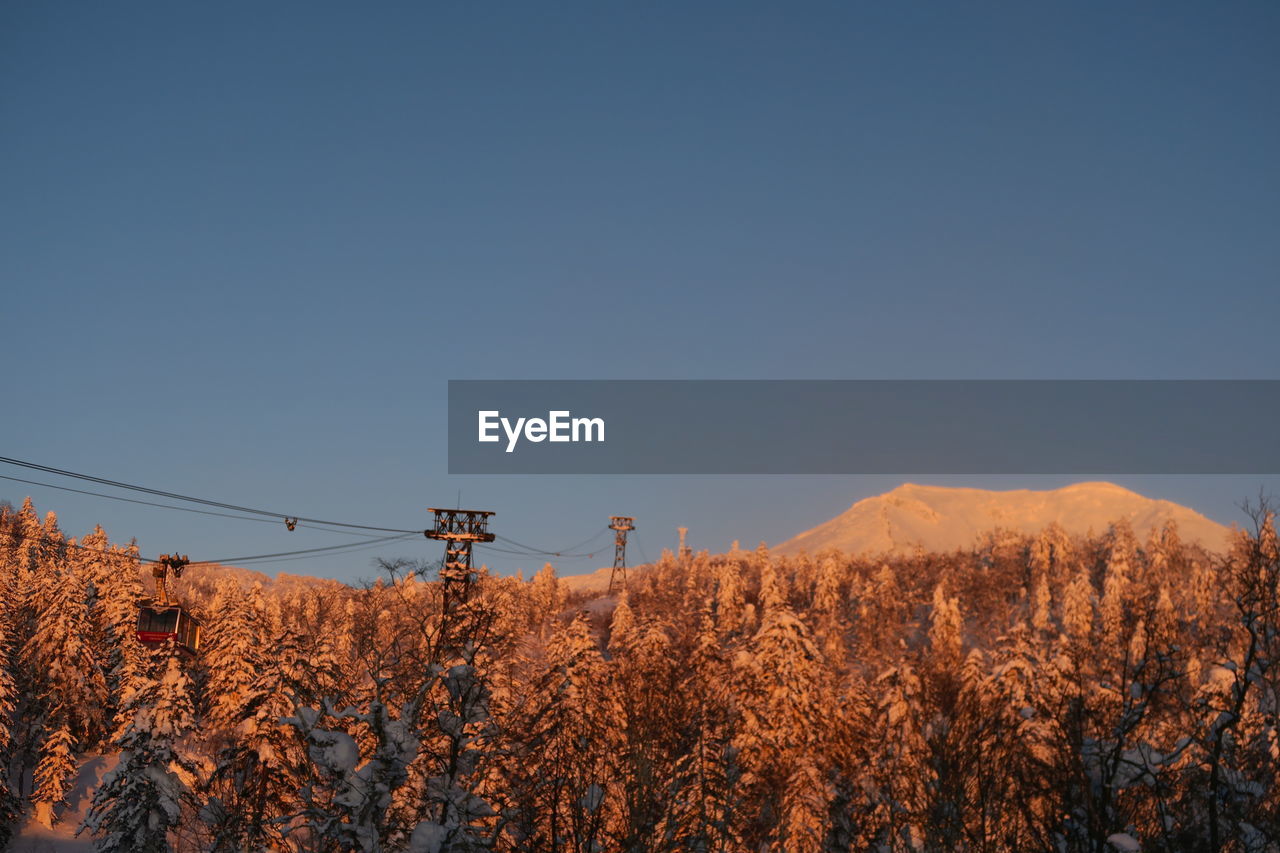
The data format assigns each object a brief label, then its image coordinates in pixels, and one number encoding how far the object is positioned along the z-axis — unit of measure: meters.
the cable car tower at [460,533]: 35.62
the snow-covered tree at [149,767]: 33.81
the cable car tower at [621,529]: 122.98
